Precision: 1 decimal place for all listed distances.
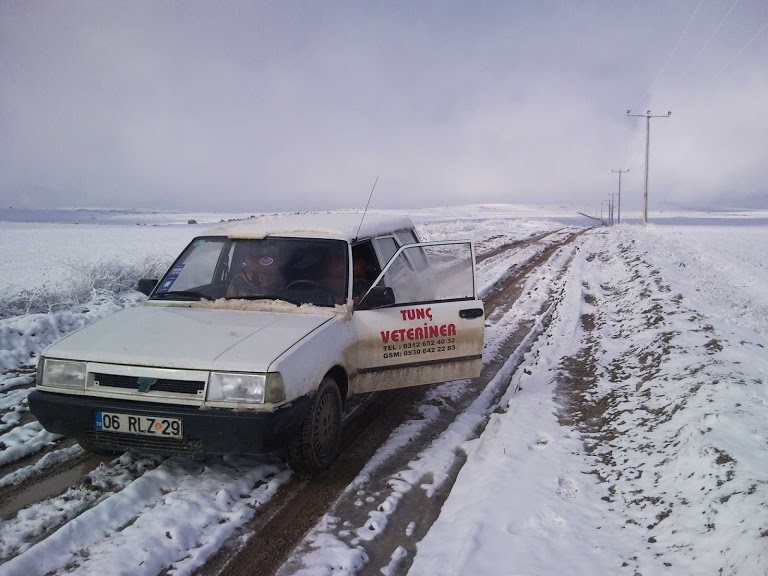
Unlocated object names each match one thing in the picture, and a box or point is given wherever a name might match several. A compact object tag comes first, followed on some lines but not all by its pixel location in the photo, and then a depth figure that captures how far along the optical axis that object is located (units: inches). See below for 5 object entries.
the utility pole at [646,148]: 1832.2
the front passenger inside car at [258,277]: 185.8
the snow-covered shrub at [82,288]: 343.6
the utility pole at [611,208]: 3668.8
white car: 135.7
